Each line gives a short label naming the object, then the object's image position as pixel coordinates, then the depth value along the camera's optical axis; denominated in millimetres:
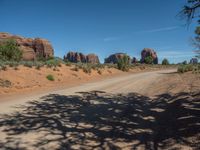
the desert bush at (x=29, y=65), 16671
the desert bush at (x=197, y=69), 8302
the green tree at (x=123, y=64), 33343
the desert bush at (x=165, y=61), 71377
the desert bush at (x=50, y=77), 15285
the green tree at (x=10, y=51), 25062
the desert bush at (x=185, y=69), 19895
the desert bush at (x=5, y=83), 11416
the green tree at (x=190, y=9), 6247
